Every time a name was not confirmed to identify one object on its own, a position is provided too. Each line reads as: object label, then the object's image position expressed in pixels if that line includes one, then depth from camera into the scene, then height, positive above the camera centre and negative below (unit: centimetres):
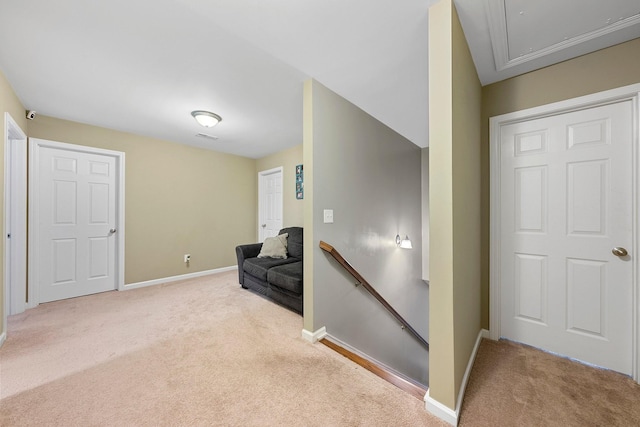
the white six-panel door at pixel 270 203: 449 +23
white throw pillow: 347 -53
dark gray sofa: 258 -74
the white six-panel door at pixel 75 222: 287 -13
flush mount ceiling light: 276 +118
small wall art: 398 +56
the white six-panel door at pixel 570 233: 158 -14
